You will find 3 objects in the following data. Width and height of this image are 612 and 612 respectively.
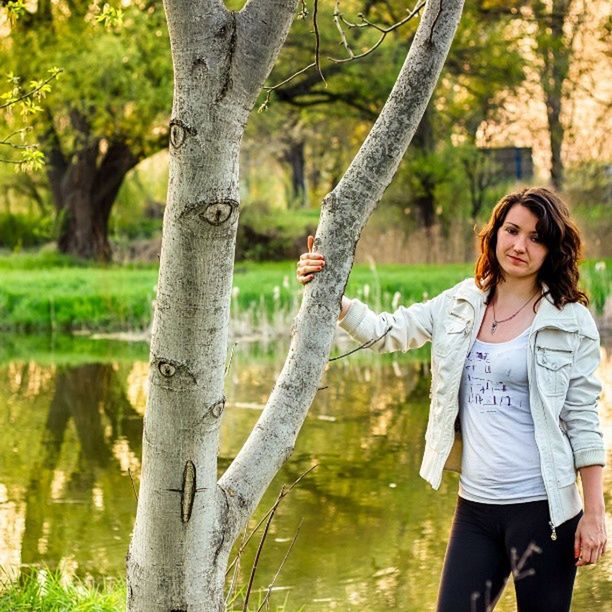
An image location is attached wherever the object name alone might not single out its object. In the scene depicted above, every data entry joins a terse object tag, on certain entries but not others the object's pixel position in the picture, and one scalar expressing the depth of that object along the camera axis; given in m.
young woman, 5.74
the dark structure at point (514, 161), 52.06
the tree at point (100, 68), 37.68
